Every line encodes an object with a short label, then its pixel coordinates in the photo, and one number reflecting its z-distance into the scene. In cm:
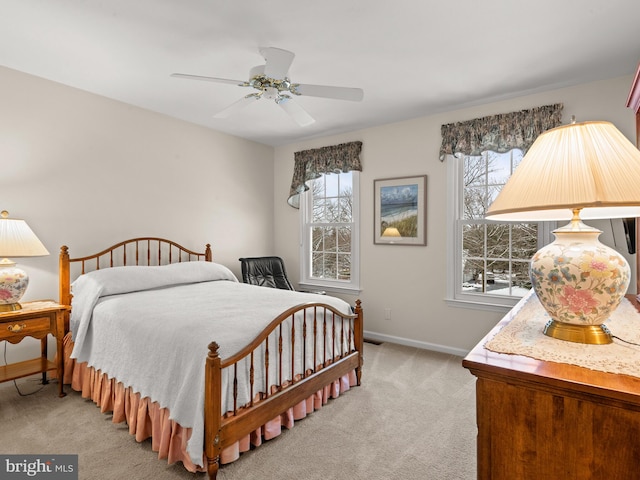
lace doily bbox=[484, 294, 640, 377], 87
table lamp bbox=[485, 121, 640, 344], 86
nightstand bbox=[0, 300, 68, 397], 248
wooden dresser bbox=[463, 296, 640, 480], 73
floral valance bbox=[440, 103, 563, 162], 315
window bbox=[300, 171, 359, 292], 452
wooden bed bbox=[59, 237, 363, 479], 177
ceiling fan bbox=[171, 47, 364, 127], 222
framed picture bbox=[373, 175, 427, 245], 393
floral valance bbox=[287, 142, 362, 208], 436
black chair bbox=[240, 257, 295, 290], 435
